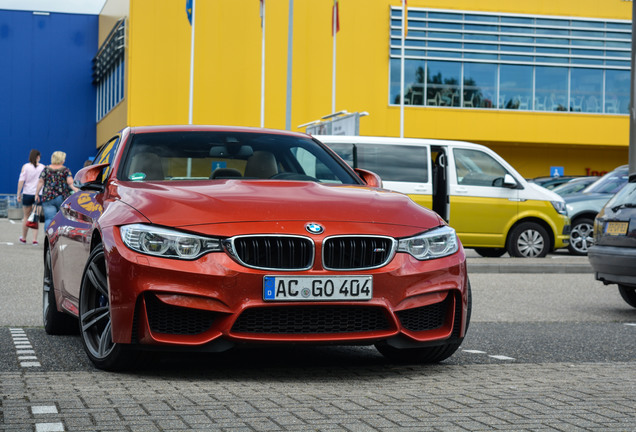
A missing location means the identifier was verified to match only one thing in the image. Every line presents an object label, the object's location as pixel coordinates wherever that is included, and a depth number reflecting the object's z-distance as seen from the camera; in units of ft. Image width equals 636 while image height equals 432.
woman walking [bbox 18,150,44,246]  63.67
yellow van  55.06
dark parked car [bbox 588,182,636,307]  31.65
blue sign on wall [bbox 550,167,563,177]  141.59
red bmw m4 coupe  16.80
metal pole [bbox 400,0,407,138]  111.45
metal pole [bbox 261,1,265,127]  127.65
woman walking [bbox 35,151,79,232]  56.29
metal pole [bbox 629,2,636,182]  57.98
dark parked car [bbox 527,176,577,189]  74.56
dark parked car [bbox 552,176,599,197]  68.18
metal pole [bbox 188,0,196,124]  121.81
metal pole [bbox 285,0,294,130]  85.81
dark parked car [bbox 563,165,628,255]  61.57
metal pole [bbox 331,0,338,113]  129.08
